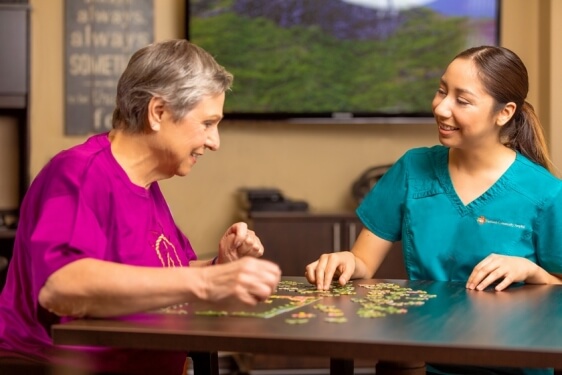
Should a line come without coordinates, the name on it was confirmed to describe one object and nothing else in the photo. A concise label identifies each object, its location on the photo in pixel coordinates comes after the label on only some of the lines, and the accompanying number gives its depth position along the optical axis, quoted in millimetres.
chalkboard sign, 5445
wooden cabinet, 5055
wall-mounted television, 5410
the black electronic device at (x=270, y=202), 5164
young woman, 2559
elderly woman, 1789
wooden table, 1607
